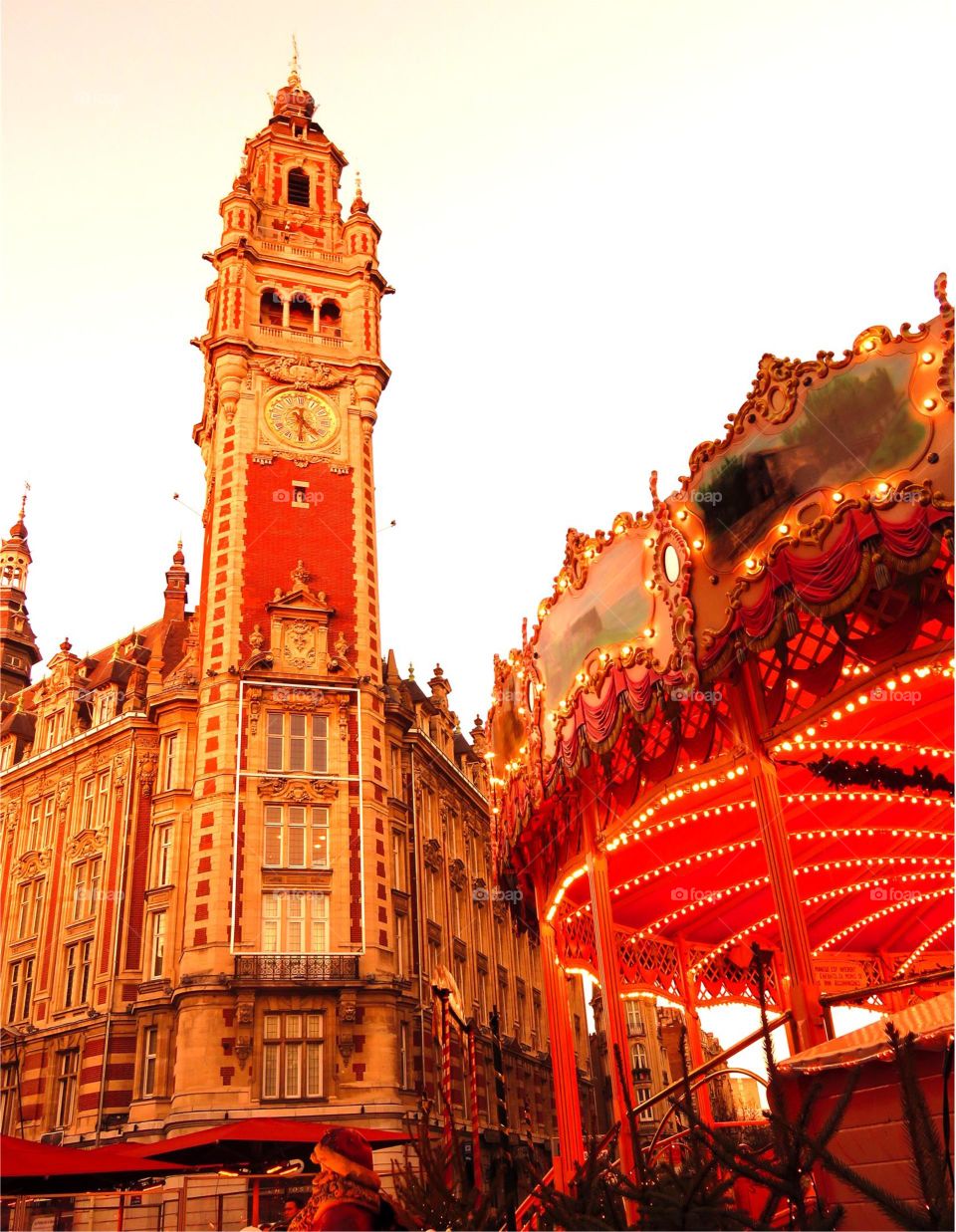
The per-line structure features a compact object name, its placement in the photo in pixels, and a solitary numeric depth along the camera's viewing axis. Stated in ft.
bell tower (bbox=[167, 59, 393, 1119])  93.66
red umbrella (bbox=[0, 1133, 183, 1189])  41.68
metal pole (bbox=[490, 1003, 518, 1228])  28.48
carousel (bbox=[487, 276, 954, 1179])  36.45
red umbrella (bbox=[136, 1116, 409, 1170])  55.98
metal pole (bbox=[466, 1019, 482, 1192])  43.39
